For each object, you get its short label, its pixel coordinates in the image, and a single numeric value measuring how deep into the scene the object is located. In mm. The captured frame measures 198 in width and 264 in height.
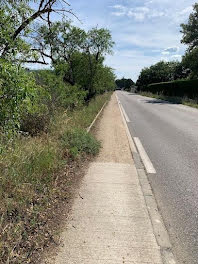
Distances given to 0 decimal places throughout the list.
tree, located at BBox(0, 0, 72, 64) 2594
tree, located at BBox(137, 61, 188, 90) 57894
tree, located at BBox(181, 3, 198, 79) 23779
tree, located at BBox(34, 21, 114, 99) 12640
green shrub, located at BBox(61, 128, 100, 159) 4982
